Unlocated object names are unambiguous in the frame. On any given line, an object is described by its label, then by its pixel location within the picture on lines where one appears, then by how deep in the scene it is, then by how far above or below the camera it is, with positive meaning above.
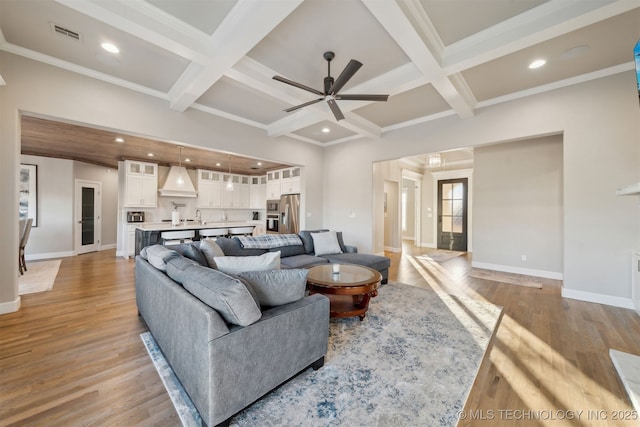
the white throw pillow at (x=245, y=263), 2.06 -0.42
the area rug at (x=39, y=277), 3.77 -1.15
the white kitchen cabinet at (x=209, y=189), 7.93 +0.80
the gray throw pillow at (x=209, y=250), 2.85 -0.44
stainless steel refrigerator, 6.95 +0.02
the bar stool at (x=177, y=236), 5.20 -0.51
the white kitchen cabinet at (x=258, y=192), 9.02 +0.80
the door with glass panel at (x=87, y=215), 6.87 -0.08
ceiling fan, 2.52 +1.39
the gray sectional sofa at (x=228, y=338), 1.36 -0.79
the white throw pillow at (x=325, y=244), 4.39 -0.54
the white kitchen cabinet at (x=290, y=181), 7.33 +0.99
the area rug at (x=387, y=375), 1.51 -1.23
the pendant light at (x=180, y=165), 6.01 +1.43
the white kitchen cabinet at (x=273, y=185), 7.91 +0.93
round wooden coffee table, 2.59 -0.77
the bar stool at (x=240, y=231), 6.19 -0.46
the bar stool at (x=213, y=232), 5.73 -0.45
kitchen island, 5.13 -0.38
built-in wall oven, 7.94 -0.08
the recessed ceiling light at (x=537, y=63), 3.00 +1.88
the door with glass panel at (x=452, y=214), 7.55 +0.02
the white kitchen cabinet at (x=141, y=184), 6.53 +0.78
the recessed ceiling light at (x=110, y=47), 2.66 +1.81
